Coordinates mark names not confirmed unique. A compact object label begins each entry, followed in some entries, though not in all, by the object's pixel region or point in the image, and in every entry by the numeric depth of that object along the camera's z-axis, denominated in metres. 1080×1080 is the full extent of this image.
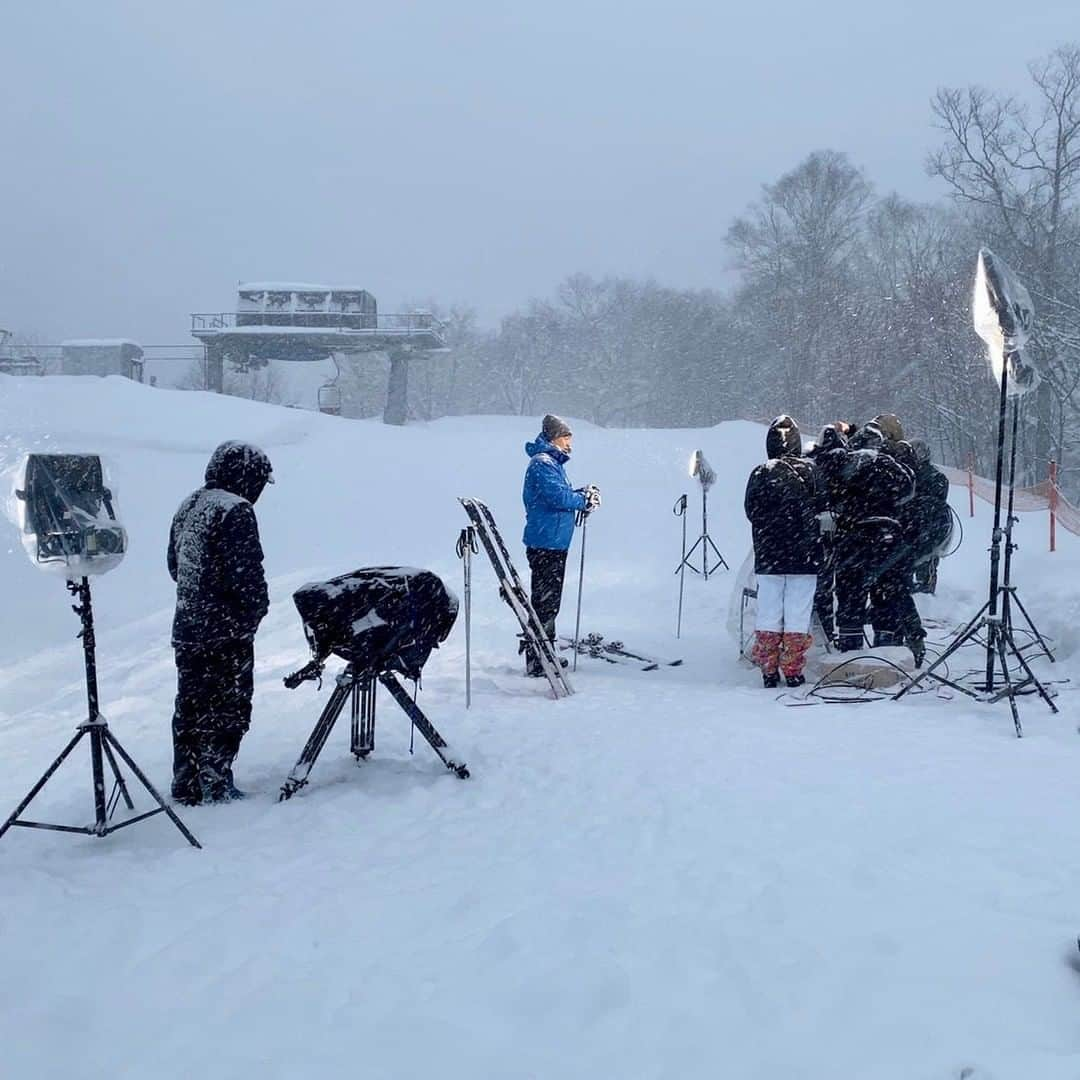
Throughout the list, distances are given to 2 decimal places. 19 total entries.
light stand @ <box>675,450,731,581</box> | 12.34
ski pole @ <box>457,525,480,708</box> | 6.38
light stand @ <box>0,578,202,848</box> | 3.64
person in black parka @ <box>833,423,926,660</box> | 6.91
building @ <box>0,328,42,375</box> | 33.41
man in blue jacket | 7.26
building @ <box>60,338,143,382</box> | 35.75
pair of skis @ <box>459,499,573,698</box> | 6.32
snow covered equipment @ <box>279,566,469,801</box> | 4.33
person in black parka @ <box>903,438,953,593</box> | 7.39
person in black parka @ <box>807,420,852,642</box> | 7.04
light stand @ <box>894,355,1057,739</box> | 5.35
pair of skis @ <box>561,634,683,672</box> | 8.25
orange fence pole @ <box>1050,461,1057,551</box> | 10.50
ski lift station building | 35.19
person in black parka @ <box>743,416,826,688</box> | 6.55
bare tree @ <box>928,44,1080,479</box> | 26.69
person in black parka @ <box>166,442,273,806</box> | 4.27
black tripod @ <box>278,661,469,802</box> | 4.39
